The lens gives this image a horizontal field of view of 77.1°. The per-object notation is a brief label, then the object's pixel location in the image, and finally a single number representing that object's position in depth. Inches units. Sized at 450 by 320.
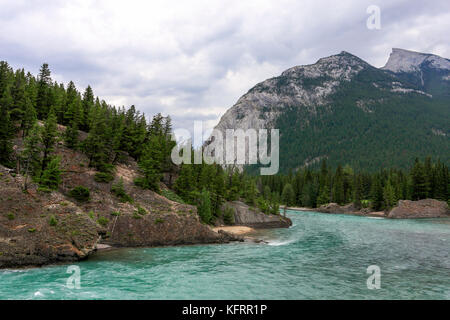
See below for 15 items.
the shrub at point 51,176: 1558.4
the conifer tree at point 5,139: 1747.0
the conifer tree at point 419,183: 4566.9
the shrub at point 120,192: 1893.5
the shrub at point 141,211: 1791.8
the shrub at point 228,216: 2630.4
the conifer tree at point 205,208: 2261.1
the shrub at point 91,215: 1604.3
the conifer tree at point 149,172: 2124.6
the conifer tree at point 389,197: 4343.0
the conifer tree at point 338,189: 5310.0
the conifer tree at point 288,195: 5893.7
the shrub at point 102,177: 1912.2
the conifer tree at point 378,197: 4565.5
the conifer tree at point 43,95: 2568.9
